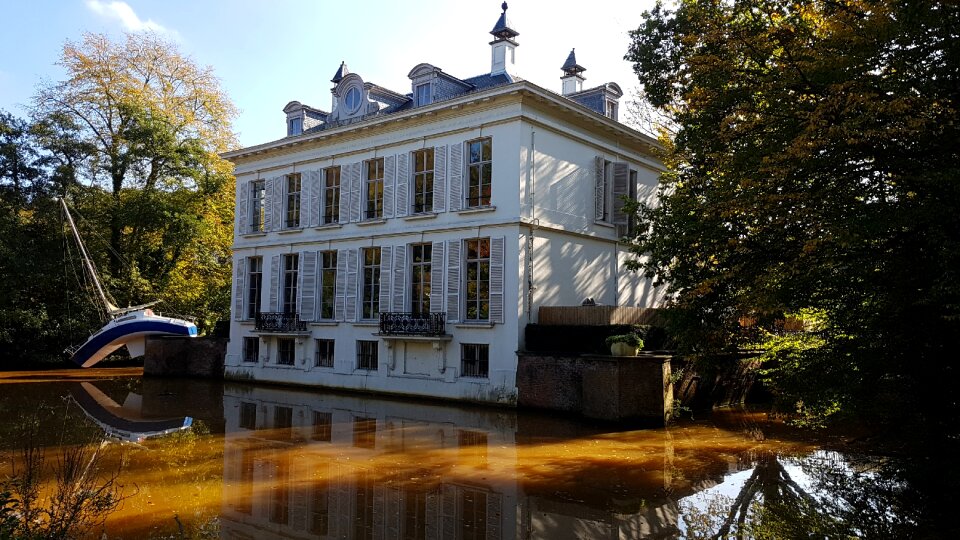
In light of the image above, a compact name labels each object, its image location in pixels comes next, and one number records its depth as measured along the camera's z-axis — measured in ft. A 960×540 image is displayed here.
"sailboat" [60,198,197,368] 89.04
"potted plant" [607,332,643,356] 51.60
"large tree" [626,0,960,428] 25.50
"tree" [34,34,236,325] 101.04
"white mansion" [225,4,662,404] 62.85
